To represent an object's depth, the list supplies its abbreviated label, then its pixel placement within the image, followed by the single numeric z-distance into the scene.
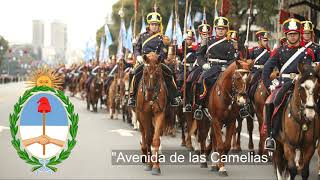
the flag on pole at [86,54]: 55.78
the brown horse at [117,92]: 29.25
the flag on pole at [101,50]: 46.83
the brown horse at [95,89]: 35.53
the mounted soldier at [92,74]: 37.01
